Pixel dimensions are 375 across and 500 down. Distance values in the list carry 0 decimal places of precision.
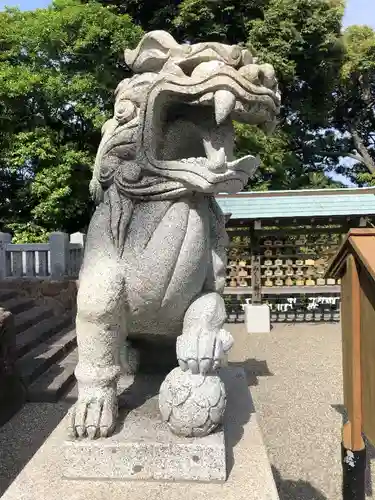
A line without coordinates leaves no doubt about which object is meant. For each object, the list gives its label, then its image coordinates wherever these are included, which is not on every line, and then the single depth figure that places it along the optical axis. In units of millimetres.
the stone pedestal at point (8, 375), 4473
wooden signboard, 2604
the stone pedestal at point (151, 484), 1455
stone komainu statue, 1550
